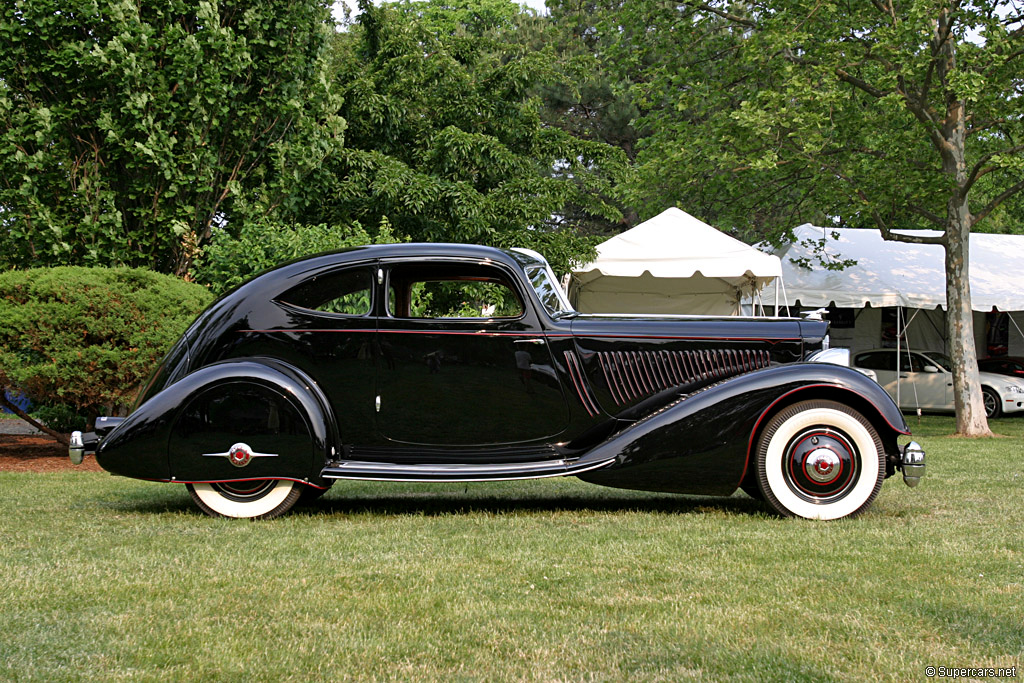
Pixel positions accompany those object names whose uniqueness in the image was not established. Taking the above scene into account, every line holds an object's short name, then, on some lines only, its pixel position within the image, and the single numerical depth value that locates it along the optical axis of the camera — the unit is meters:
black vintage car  6.16
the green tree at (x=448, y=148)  14.55
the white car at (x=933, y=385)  19.91
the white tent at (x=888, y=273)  18.05
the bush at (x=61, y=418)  11.94
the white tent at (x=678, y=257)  15.20
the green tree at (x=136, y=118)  11.21
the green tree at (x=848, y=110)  14.03
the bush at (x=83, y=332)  9.22
